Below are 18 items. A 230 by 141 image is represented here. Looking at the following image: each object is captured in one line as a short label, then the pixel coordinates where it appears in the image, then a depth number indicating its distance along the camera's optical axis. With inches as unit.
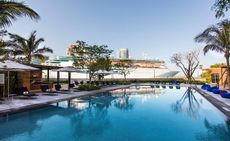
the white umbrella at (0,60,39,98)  245.2
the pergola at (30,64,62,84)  392.1
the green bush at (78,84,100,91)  450.3
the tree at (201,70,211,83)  780.2
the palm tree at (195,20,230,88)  398.7
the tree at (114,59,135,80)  892.7
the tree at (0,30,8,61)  218.3
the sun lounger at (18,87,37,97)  297.7
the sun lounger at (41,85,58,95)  361.0
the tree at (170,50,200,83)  894.2
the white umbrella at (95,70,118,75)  595.6
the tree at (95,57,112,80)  495.9
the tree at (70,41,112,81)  493.1
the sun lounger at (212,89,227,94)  365.0
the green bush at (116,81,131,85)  757.5
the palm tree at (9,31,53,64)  454.3
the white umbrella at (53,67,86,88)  421.7
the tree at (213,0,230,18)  142.8
